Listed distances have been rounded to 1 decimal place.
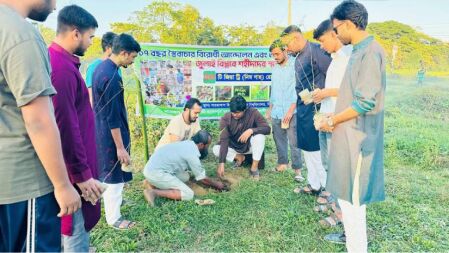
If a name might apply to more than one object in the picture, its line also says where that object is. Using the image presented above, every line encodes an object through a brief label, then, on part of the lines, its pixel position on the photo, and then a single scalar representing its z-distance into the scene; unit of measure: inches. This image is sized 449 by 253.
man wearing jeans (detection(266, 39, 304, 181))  171.3
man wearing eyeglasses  81.4
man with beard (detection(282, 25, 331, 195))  140.9
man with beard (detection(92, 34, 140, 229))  110.2
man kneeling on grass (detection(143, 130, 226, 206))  141.0
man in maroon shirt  65.9
